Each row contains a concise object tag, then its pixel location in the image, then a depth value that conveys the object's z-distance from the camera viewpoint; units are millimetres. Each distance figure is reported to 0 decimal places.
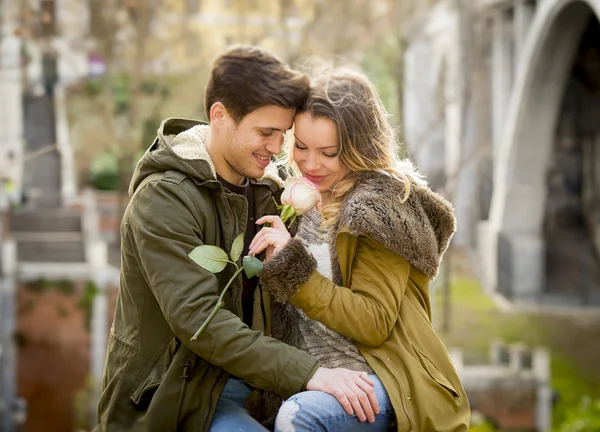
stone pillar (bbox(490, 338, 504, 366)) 13430
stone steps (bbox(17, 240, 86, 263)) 14805
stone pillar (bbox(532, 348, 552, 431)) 12828
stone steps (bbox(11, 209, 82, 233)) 15633
